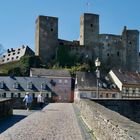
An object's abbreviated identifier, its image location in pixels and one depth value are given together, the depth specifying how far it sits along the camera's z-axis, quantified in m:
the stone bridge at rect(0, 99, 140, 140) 4.80
